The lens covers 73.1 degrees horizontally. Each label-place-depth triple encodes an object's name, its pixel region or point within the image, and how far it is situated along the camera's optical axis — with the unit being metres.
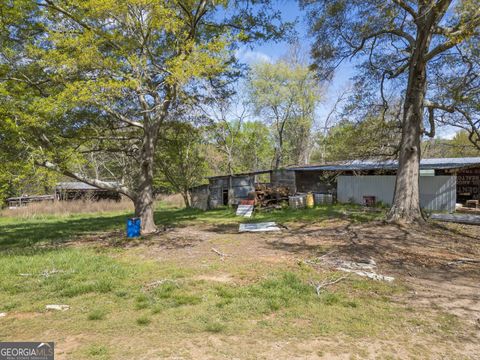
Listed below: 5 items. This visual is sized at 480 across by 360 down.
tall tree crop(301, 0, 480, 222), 10.16
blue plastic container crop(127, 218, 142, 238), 10.55
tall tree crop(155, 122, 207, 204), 15.52
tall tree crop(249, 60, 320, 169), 30.86
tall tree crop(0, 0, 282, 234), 8.06
